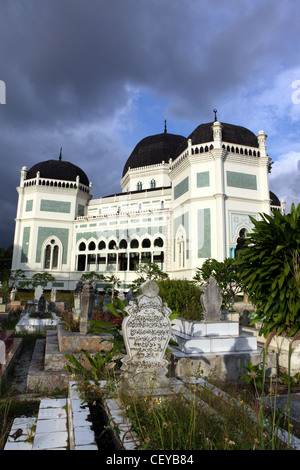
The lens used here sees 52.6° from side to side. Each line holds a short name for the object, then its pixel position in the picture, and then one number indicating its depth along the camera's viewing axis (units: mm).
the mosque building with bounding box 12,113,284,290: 28344
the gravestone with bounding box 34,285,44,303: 19231
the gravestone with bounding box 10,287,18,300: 23428
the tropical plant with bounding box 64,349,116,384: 4867
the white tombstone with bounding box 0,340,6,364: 6289
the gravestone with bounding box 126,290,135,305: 17641
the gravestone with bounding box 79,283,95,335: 7493
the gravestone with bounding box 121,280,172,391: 4723
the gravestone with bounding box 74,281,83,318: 11091
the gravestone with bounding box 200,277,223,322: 7805
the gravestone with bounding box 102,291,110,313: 22912
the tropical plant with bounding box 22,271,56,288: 33031
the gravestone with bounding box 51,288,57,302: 24155
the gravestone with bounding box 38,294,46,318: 13997
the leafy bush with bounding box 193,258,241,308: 13117
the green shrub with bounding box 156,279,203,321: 9094
